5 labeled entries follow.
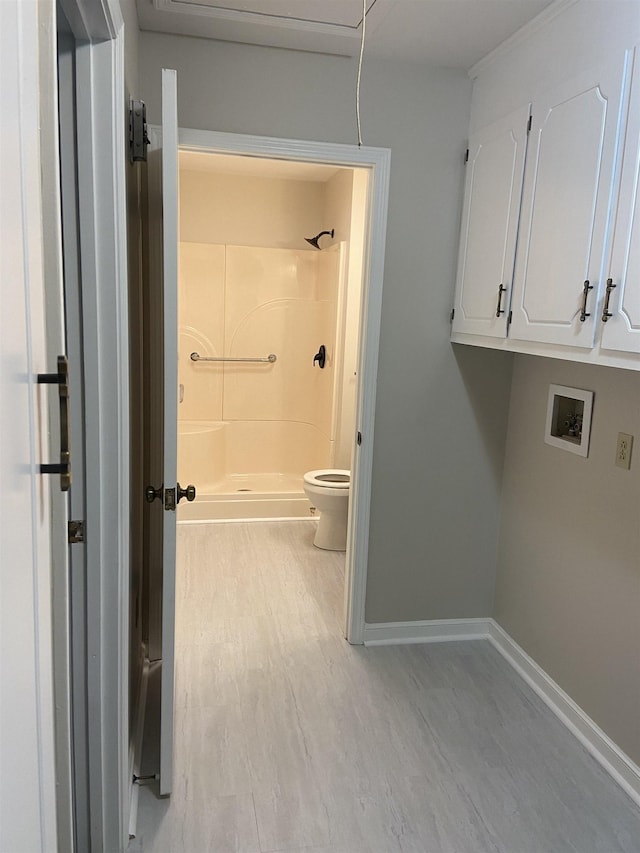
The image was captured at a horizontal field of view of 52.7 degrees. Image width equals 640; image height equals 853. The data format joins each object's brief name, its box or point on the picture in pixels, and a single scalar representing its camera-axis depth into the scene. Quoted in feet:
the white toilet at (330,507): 12.90
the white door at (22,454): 2.31
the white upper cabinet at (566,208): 5.86
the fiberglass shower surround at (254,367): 15.97
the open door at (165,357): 5.45
